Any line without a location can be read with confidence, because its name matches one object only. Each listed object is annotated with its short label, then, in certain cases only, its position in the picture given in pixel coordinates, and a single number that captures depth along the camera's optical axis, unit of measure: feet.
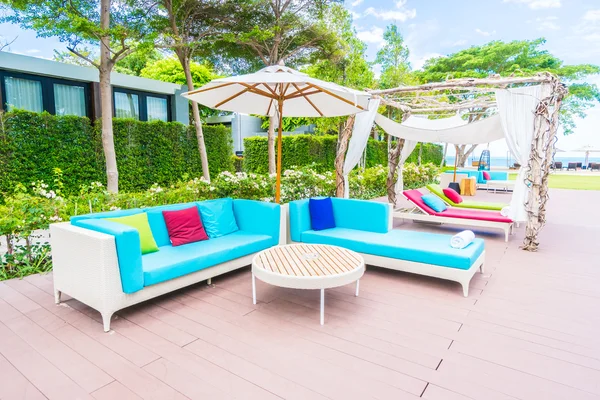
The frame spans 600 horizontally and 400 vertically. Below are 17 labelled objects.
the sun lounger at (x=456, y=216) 20.14
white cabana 17.49
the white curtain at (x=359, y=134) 21.36
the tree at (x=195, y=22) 29.99
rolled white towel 12.75
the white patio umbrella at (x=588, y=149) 81.41
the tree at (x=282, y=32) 35.83
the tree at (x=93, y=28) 20.53
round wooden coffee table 9.78
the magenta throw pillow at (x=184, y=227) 13.01
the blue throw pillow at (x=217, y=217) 14.12
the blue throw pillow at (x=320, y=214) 15.84
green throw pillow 11.54
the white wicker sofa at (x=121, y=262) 9.26
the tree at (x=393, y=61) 47.73
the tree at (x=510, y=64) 57.26
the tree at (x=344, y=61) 39.47
